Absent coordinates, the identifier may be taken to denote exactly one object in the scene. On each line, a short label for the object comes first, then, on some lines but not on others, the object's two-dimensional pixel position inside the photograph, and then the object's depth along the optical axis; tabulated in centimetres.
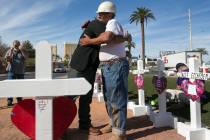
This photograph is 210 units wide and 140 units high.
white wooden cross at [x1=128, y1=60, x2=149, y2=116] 388
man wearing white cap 243
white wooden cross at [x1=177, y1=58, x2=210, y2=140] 260
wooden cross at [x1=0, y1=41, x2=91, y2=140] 144
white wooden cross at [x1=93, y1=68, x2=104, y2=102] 542
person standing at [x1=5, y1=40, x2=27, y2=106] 495
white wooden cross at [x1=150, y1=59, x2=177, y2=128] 320
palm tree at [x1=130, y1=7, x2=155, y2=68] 3747
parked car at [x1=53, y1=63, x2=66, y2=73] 3616
